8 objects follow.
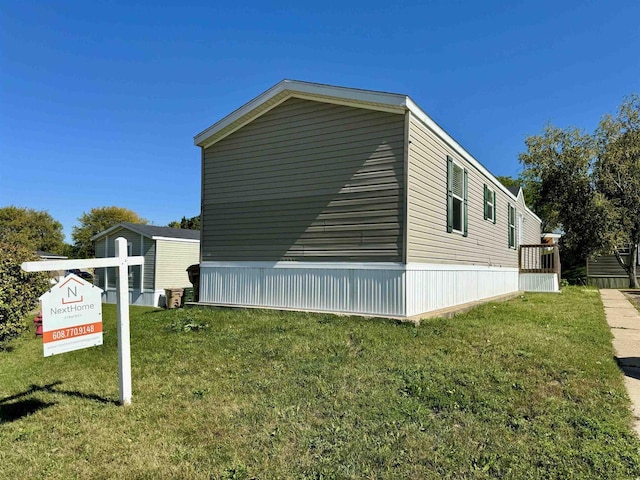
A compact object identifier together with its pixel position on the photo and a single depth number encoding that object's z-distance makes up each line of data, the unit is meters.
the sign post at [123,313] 3.78
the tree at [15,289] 7.29
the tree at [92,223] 44.06
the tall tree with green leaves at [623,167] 19.23
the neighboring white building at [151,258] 17.48
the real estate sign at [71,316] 3.28
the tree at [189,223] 46.62
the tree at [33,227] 41.09
